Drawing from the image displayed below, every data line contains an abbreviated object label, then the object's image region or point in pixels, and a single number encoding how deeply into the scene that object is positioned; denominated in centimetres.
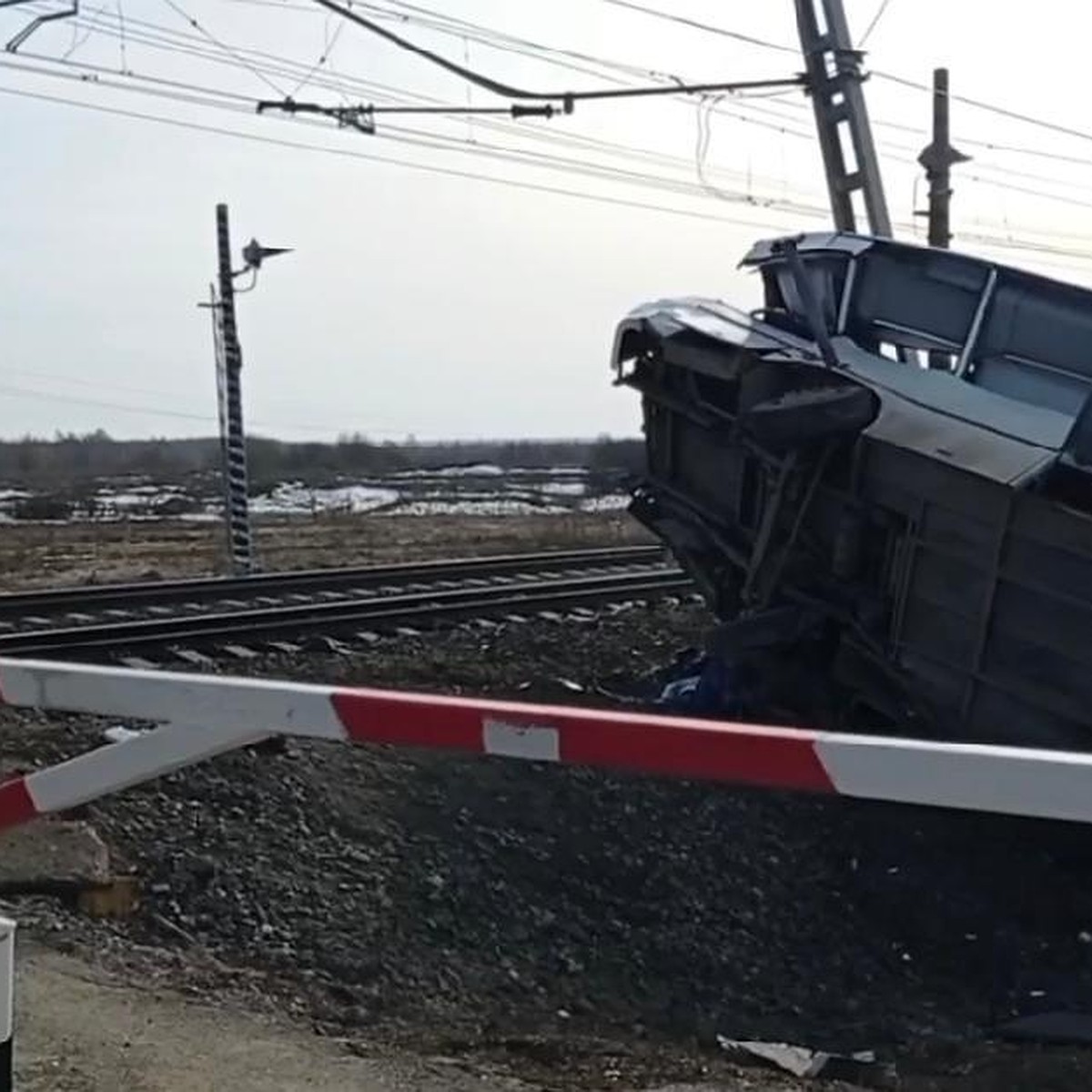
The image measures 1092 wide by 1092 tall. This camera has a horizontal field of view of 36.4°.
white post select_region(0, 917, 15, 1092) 318
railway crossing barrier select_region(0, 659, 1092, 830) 272
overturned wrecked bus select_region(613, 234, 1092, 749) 723
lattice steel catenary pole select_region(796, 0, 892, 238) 1950
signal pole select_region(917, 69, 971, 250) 2323
